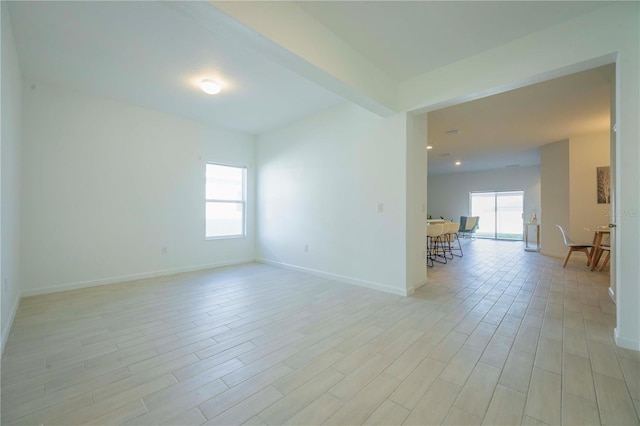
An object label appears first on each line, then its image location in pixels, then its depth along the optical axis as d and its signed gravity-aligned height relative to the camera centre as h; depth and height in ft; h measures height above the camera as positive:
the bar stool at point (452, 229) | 20.07 -1.24
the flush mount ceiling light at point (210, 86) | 11.14 +5.34
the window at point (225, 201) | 17.33 +0.80
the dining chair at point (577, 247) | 15.72 -2.00
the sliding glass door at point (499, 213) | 32.58 +0.05
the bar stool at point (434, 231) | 17.93 -1.20
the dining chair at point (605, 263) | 15.34 -2.84
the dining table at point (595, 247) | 15.29 -1.88
